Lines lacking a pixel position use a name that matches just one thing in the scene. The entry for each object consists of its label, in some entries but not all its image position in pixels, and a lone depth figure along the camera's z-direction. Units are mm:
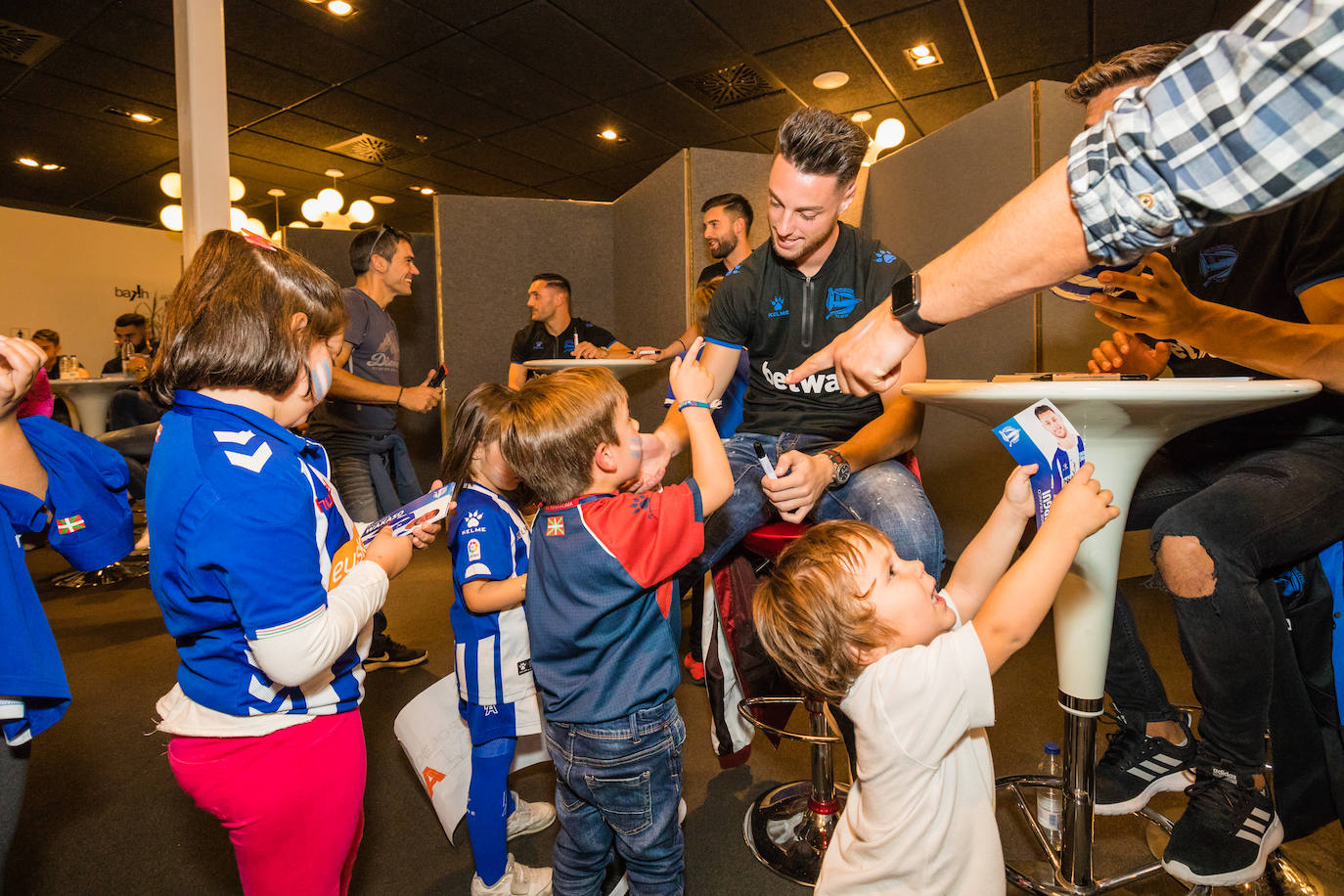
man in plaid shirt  651
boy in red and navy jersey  1148
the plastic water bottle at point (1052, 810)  1513
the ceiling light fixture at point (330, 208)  6695
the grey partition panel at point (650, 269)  4012
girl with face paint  917
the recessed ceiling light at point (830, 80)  4914
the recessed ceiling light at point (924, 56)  4500
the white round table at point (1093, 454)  965
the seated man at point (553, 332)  4180
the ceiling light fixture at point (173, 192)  5895
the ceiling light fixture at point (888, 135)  4770
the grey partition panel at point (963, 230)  2969
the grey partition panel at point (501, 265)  4629
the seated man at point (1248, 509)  1171
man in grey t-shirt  2848
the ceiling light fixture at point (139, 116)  5504
